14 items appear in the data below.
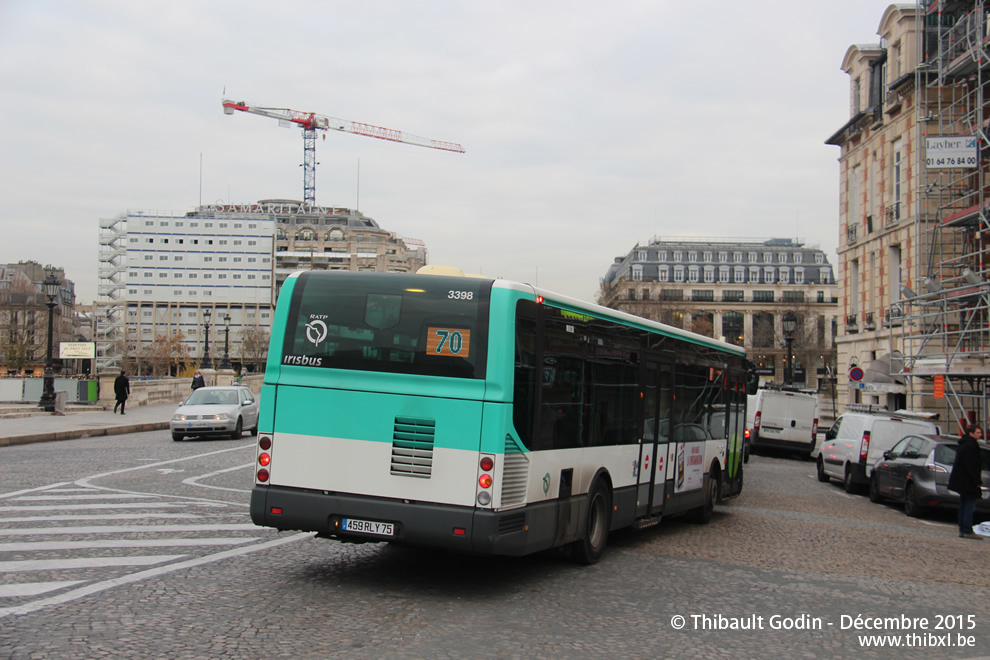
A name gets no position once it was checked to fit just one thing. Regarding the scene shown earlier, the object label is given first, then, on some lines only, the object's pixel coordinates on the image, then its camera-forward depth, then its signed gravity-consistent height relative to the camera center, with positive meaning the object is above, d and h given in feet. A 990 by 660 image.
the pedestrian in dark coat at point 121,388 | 119.65 -3.66
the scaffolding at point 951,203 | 85.10 +20.14
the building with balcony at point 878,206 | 112.88 +24.47
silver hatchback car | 84.48 -4.72
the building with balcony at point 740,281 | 369.30 +41.92
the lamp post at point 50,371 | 113.09 -1.68
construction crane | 569.23 +151.28
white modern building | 494.18 +46.92
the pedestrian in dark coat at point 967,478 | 43.60 -4.29
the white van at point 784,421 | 100.17 -4.24
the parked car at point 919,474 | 50.47 -5.06
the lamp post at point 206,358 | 182.50 +0.91
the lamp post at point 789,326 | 110.42 +6.71
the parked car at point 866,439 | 64.08 -3.89
